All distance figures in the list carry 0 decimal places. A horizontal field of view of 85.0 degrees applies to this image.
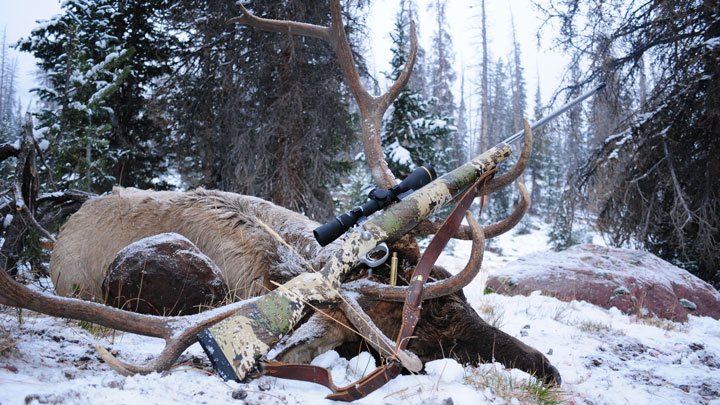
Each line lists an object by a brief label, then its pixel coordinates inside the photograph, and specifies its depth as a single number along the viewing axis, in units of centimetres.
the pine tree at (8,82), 3640
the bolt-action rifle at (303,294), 153
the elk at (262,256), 169
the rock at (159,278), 236
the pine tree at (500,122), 2679
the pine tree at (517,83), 3391
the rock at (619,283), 496
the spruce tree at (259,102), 708
